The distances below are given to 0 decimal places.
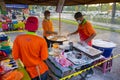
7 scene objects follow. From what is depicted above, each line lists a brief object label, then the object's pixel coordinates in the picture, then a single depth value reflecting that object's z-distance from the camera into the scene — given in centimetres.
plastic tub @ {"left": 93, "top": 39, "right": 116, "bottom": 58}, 218
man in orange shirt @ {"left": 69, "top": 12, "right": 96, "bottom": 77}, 188
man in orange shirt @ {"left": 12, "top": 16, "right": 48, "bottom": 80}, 113
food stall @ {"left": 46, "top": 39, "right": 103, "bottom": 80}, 140
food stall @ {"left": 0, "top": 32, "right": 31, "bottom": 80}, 107
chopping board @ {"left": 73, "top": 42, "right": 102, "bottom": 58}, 154
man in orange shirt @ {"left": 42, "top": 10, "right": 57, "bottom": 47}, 250
